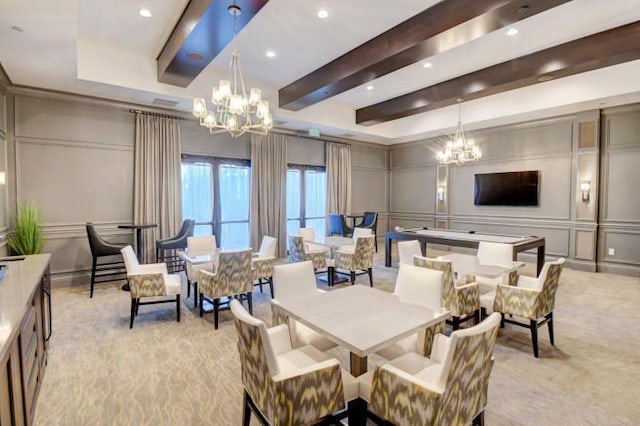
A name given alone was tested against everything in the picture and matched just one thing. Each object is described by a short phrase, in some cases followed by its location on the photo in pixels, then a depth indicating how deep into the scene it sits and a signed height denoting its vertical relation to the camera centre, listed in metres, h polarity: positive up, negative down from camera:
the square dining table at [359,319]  1.90 -0.78
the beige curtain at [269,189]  7.46 +0.33
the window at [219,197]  6.80 +0.12
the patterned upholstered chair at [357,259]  5.27 -0.90
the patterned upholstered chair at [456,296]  3.39 -0.96
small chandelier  6.21 +1.01
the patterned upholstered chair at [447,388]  1.54 -0.92
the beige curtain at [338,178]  8.85 +0.70
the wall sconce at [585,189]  6.45 +0.32
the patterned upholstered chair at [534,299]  3.17 -0.95
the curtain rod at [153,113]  5.91 +1.65
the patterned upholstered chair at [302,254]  5.34 -0.84
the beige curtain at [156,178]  5.95 +0.45
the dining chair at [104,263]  4.94 -1.03
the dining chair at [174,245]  5.66 -0.75
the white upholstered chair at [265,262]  4.68 -0.85
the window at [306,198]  8.37 +0.14
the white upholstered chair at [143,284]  3.78 -0.97
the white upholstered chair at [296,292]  2.48 -0.78
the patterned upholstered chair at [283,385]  1.63 -0.94
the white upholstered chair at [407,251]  4.82 -0.70
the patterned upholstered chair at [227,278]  3.87 -0.91
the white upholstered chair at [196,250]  4.65 -0.75
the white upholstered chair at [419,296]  2.38 -0.77
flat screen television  7.25 +0.37
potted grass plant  4.70 -0.51
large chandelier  3.38 +1.06
